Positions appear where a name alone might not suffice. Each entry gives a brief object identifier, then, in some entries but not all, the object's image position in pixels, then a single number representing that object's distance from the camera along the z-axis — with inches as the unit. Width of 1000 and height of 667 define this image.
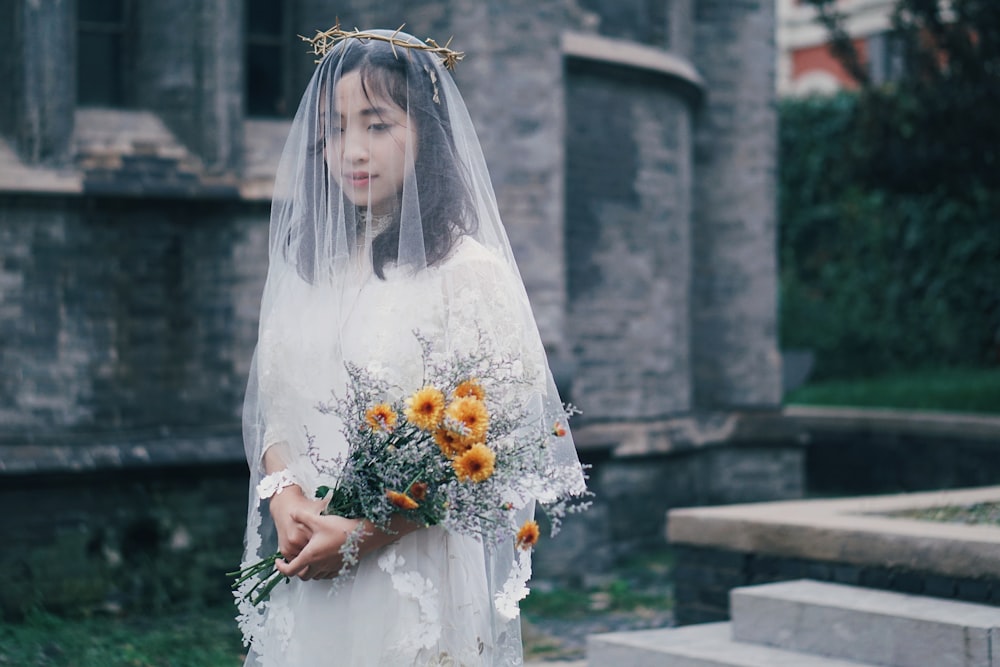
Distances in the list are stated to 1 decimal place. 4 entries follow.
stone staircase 184.1
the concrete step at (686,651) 198.4
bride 108.7
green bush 715.4
